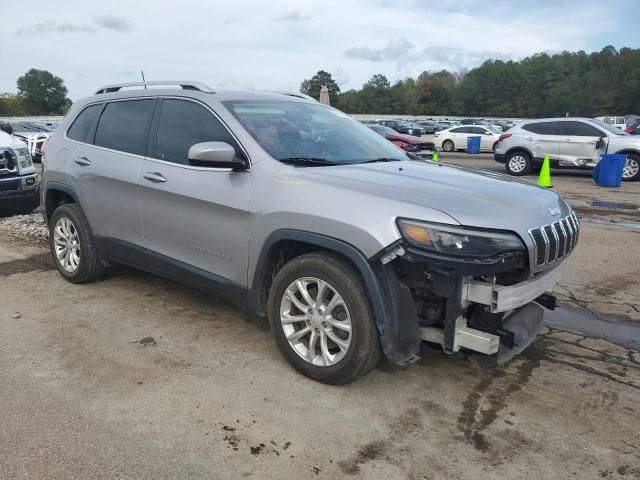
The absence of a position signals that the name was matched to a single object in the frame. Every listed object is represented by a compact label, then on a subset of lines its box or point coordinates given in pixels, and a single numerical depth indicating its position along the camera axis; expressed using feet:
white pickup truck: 26.73
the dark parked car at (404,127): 128.48
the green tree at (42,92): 363.56
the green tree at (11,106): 331.16
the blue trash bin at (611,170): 46.32
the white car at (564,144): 50.47
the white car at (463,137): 92.22
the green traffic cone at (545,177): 42.19
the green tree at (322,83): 372.79
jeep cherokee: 9.97
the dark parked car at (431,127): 188.26
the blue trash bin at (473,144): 90.74
